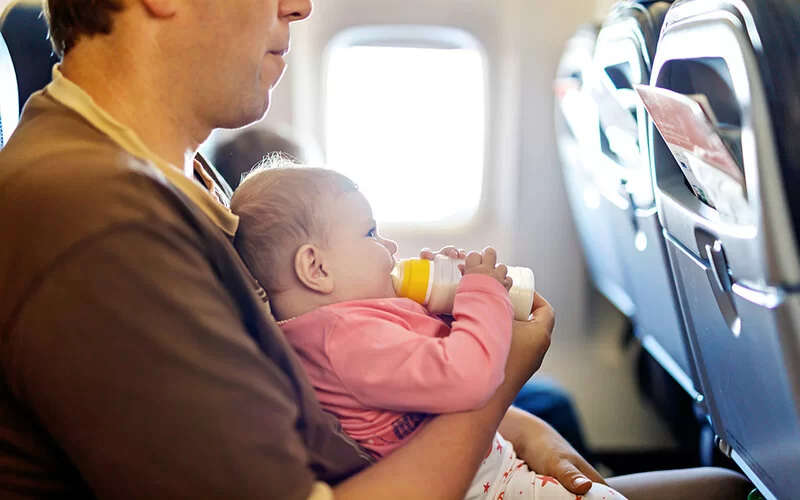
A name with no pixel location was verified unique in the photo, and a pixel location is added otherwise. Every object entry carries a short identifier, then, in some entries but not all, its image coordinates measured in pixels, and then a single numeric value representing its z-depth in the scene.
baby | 1.01
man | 0.74
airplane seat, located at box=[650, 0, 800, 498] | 0.85
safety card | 0.95
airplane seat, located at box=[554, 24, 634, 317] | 2.20
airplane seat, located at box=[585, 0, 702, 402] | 1.44
